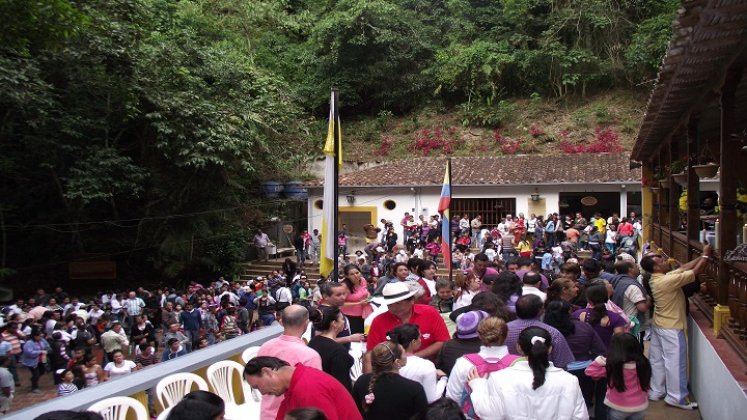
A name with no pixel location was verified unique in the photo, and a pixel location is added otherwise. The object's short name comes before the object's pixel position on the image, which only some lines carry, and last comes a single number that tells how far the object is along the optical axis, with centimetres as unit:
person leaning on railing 647
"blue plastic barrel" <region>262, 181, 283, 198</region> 2689
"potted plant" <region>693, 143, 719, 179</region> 717
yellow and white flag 746
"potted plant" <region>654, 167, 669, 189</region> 1141
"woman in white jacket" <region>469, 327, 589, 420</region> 370
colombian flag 1239
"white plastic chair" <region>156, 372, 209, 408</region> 518
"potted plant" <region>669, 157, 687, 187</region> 870
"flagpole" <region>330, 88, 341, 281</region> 755
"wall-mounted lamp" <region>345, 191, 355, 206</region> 2605
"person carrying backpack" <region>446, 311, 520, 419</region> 408
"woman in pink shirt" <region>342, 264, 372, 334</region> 714
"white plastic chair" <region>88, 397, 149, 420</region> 461
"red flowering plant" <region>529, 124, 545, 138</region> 3141
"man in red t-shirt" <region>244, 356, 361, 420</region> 323
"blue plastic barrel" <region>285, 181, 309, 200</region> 2728
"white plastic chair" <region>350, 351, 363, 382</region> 609
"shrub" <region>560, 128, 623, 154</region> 2834
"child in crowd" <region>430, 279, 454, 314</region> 697
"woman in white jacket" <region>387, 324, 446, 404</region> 404
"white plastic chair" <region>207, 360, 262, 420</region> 558
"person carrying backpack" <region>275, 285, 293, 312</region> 1577
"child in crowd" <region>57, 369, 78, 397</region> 1009
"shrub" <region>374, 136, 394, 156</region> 3281
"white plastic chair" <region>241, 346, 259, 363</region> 619
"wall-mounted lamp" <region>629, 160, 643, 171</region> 1581
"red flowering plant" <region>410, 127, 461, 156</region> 3212
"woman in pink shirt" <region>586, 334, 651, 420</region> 456
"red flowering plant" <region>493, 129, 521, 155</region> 3058
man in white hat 489
